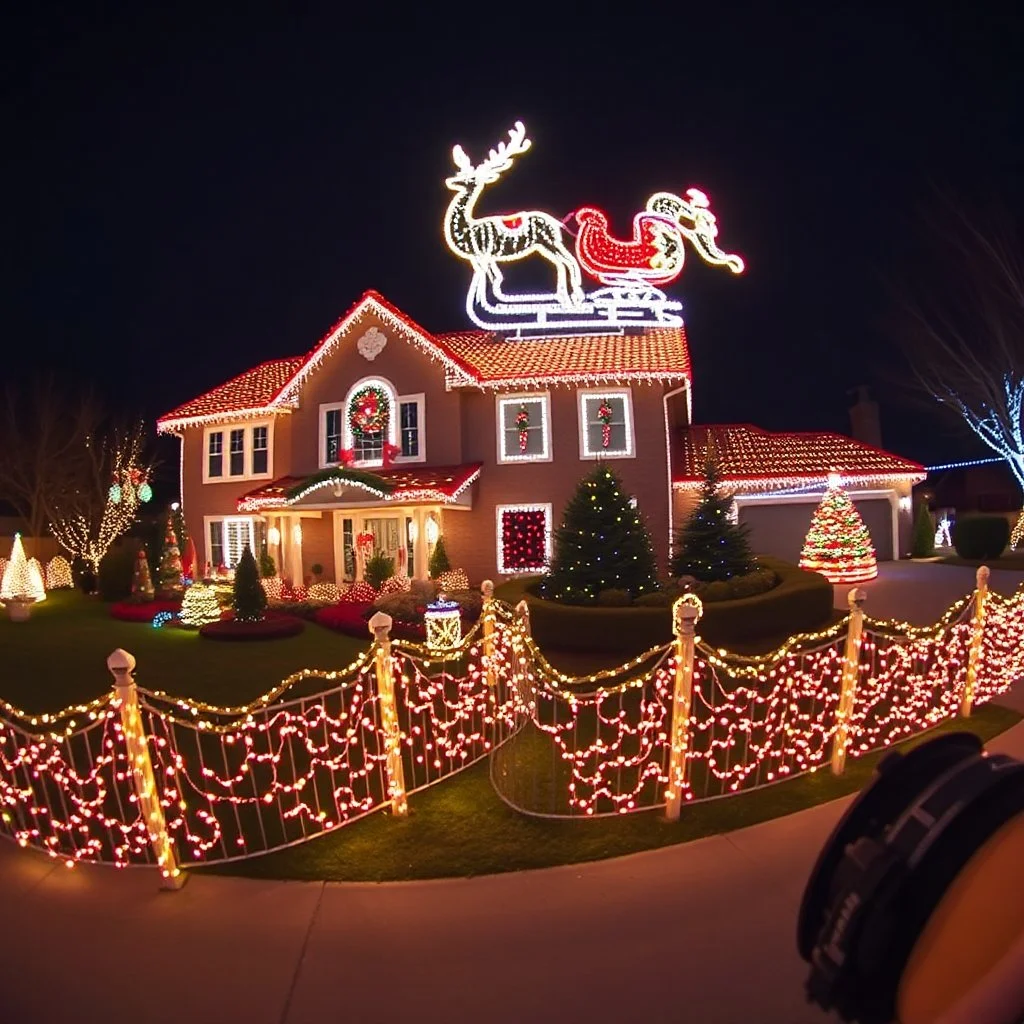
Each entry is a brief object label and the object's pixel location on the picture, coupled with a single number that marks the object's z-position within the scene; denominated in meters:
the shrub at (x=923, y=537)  21.94
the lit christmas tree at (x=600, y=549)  11.53
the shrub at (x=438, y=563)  17.95
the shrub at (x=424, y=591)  15.79
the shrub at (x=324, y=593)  18.03
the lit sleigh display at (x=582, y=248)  19.09
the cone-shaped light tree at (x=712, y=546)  12.63
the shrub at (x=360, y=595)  17.30
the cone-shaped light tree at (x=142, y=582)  17.64
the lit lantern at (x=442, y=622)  11.45
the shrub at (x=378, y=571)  17.73
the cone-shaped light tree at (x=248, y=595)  14.35
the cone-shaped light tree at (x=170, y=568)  18.42
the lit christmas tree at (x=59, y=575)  24.30
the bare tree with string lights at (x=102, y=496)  25.16
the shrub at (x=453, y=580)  17.56
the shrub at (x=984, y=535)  19.12
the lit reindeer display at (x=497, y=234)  19.09
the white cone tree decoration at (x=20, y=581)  17.03
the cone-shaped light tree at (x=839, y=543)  16.20
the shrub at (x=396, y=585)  17.34
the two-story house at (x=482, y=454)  18.20
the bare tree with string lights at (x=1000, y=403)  19.75
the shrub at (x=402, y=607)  14.55
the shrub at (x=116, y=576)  19.45
